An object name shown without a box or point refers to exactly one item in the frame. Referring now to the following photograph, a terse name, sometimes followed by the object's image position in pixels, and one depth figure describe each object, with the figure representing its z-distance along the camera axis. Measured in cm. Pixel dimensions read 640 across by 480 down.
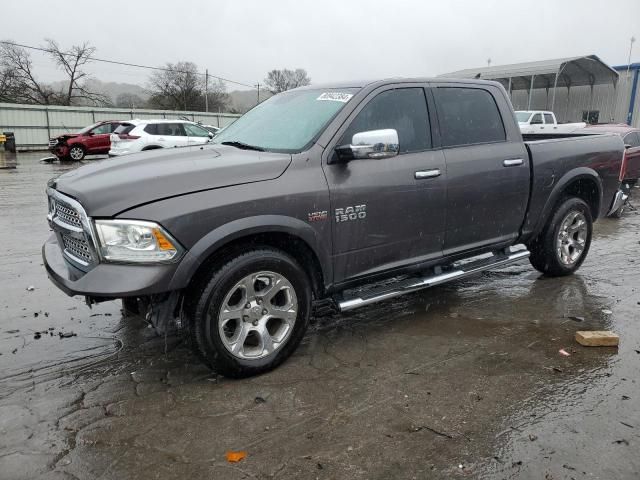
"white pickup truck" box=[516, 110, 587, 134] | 2023
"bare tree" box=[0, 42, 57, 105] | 5125
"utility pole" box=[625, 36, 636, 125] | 3412
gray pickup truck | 304
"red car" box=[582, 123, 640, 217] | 1145
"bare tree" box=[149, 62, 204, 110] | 6206
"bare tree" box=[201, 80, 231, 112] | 6504
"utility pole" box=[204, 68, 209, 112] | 5705
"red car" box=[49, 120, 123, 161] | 2119
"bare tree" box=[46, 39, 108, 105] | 5400
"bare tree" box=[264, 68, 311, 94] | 7662
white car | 1688
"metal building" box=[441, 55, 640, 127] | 3144
